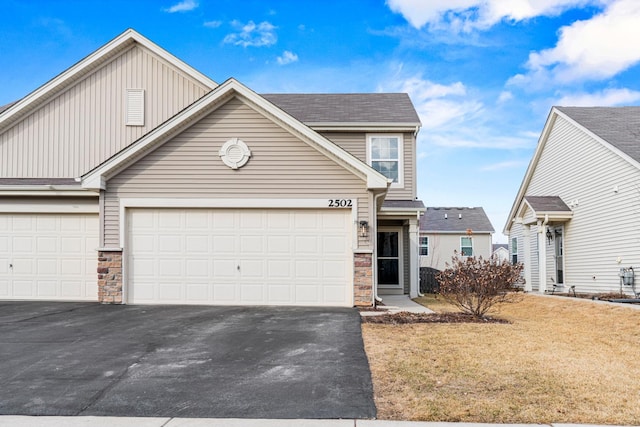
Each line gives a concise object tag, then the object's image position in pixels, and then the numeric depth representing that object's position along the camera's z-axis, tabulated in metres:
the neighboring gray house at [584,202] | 14.70
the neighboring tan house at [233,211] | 11.41
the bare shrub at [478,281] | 9.70
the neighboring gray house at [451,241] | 31.70
